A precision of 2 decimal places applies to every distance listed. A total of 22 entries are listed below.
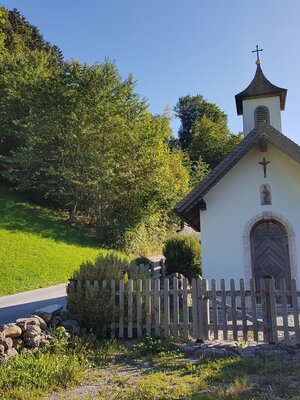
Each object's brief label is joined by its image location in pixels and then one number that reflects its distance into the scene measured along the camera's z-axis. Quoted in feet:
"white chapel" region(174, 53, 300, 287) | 39.22
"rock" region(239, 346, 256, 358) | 22.19
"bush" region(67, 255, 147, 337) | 26.25
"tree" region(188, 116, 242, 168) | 169.68
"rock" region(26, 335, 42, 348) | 22.02
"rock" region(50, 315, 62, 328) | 25.04
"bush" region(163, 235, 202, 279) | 54.75
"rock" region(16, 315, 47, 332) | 22.77
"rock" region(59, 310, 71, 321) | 26.39
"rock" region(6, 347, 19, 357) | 20.57
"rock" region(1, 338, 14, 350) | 20.98
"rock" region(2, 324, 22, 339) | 21.65
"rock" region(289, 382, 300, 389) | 16.85
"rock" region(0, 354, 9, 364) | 19.83
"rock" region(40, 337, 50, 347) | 22.25
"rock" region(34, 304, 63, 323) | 25.08
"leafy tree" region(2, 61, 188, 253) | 83.15
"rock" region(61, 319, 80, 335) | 24.70
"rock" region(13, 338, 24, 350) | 21.84
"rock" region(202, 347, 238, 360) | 22.18
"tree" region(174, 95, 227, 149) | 204.13
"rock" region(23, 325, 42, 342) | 22.34
